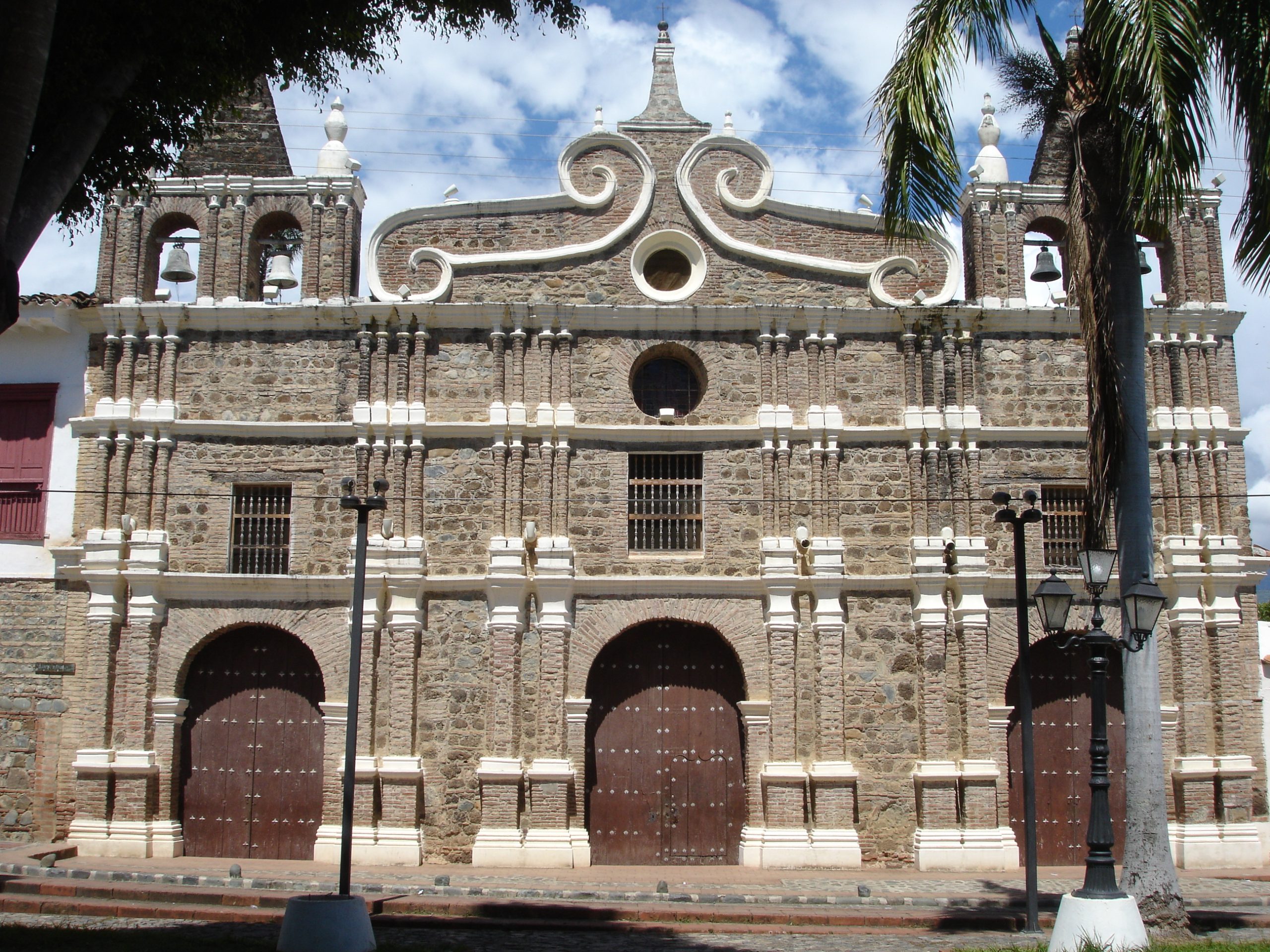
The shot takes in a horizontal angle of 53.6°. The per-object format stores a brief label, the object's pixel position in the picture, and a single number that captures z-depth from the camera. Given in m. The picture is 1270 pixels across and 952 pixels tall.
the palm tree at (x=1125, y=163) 11.89
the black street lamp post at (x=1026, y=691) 13.49
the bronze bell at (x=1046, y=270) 19.30
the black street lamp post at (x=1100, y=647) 11.12
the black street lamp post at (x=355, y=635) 14.55
